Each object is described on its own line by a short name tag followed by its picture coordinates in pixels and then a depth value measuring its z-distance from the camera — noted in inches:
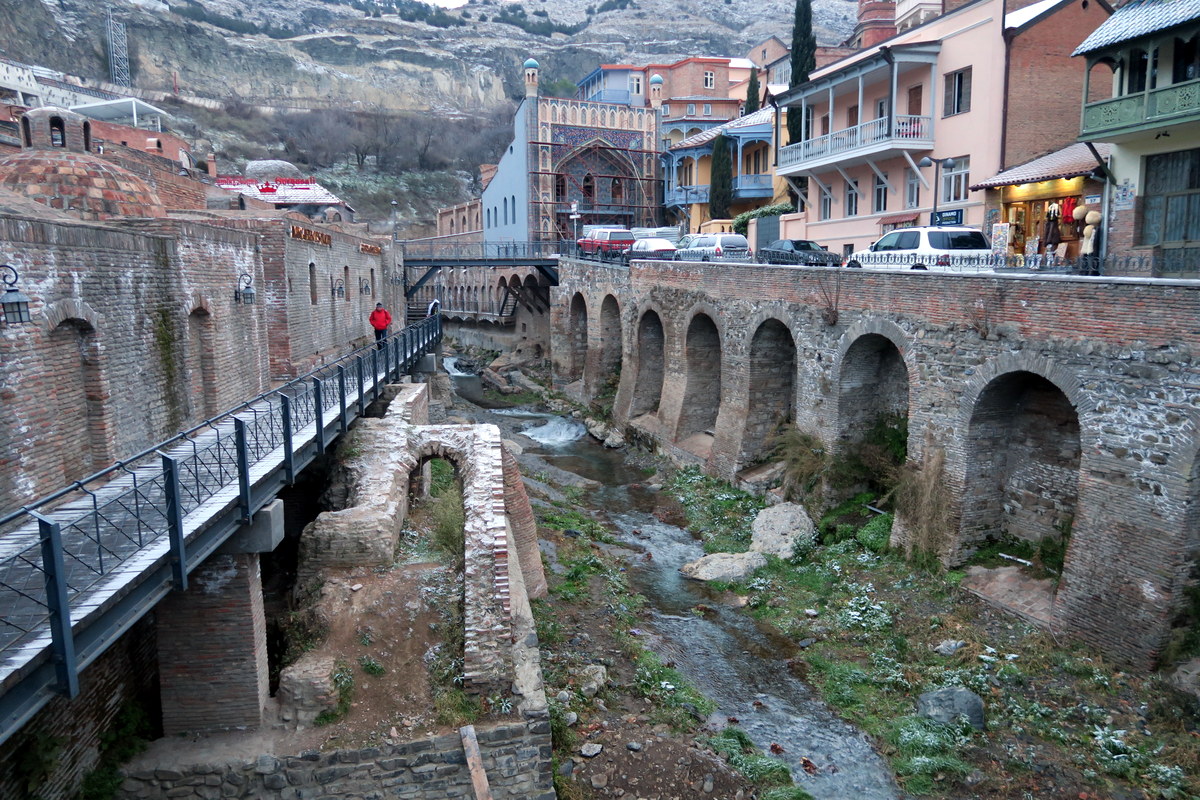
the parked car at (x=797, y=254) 853.2
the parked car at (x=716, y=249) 1073.5
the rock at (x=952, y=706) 384.8
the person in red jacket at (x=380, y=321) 840.9
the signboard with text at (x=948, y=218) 832.9
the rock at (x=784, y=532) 599.5
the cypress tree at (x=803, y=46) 1339.8
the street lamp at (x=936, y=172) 857.5
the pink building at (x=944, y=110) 782.5
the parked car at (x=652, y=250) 1122.7
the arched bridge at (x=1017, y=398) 391.9
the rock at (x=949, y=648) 437.4
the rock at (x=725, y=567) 574.6
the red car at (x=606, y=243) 1269.7
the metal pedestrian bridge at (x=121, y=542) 207.6
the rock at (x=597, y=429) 1025.0
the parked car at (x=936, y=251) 662.5
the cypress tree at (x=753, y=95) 1660.6
